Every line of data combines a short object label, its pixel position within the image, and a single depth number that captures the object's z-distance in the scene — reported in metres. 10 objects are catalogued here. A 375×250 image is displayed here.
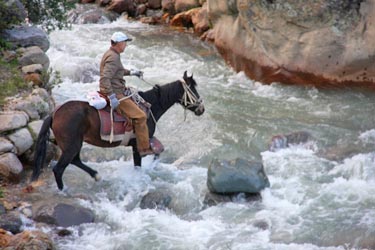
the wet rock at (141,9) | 43.72
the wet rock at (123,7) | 44.09
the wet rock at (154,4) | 44.03
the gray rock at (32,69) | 22.65
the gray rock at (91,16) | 42.12
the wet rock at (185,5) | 41.02
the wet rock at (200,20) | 37.59
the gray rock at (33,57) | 23.50
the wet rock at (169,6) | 42.41
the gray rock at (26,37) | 24.48
